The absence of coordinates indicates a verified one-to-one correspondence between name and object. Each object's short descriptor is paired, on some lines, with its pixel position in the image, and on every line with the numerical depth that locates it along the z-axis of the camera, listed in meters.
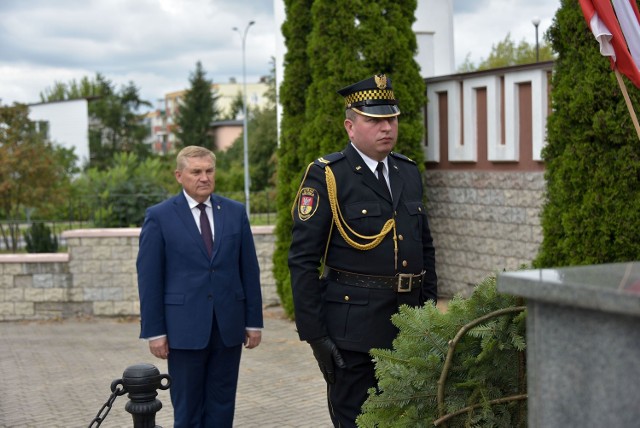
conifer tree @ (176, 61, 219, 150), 84.31
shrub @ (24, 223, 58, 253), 16.41
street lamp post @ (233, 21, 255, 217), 47.22
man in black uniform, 4.71
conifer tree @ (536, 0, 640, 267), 7.55
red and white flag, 3.91
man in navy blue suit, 5.61
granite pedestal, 2.22
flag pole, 3.41
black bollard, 4.66
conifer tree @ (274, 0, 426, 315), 11.55
